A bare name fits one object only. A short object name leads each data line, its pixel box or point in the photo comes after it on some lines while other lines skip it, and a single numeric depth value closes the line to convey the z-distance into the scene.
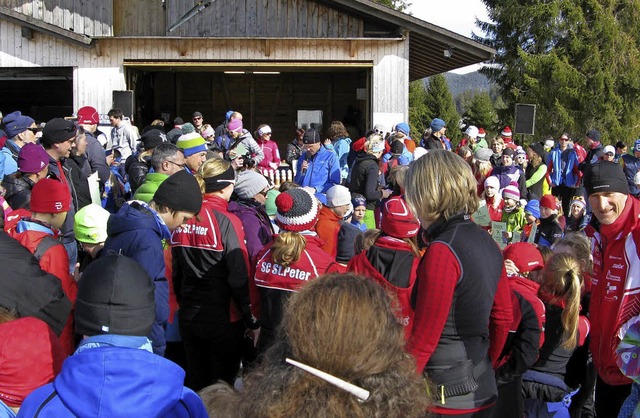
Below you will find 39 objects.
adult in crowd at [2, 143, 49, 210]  6.87
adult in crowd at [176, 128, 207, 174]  7.29
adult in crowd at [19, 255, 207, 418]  2.41
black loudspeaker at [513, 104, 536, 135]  20.47
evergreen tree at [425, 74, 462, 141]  47.59
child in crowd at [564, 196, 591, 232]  10.59
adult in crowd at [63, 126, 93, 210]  8.66
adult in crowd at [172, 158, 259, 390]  5.23
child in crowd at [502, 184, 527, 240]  9.46
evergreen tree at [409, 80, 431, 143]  43.25
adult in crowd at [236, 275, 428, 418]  2.08
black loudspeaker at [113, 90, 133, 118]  16.50
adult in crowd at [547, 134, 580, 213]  16.97
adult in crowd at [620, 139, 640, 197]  15.23
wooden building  16.92
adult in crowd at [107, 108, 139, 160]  13.02
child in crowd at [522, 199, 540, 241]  9.33
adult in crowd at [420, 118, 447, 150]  15.20
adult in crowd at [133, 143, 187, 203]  6.17
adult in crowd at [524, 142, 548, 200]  13.55
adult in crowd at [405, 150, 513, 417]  3.31
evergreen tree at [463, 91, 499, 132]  42.34
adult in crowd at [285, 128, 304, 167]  17.38
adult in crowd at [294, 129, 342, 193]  10.55
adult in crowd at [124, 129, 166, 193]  8.93
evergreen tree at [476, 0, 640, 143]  36.47
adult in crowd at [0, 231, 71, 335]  3.80
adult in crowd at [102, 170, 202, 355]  4.26
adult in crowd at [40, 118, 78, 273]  7.54
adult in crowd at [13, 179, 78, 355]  4.58
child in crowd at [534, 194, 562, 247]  9.20
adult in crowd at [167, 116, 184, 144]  11.26
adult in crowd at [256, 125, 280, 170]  14.38
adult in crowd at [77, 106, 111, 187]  9.80
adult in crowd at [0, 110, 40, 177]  8.65
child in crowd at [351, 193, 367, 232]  8.30
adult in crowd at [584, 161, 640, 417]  4.35
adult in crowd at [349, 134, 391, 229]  9.72
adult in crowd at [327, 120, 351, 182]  12.96
